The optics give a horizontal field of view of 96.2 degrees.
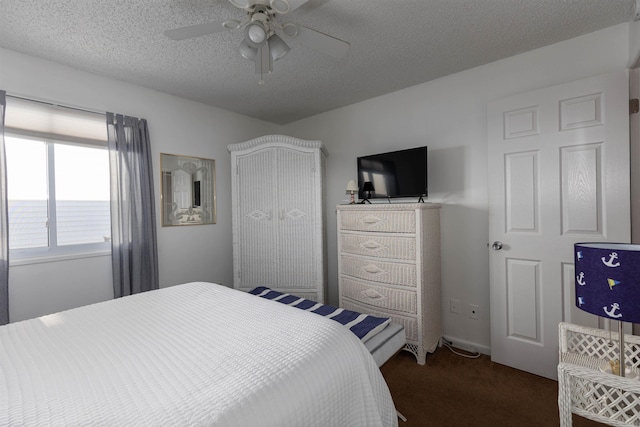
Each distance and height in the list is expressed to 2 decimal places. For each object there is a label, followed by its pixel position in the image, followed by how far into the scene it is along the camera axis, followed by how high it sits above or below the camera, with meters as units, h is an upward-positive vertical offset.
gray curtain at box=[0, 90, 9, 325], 2.03 -0.12
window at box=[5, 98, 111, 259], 2.17 +0.30
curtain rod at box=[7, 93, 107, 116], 2.16 +0.91
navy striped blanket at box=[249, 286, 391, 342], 1.66 -0.69
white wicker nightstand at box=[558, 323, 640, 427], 1.04 -0.72
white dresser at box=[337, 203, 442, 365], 2.29 -0.48
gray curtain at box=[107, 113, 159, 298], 2.57 +0.07
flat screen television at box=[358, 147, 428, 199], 2.55 +0.34
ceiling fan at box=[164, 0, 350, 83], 1.38 +0.94
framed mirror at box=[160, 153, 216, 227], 2.99 +0.27
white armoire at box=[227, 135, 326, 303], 3.04 -0.03
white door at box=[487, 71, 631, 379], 1.84 +0.05
